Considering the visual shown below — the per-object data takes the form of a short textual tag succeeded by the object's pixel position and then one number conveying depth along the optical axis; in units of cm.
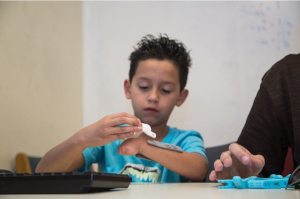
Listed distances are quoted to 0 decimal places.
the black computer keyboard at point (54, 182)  46
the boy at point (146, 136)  93
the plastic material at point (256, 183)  52
